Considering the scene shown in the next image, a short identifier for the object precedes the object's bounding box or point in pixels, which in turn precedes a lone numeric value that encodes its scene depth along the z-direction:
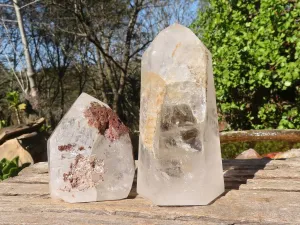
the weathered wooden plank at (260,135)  0.36
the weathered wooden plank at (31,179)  0.21
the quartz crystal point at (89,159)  0.16
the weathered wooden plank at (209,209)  0.13
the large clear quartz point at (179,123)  0.15
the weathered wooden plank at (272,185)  0.17
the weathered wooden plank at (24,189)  0.18
